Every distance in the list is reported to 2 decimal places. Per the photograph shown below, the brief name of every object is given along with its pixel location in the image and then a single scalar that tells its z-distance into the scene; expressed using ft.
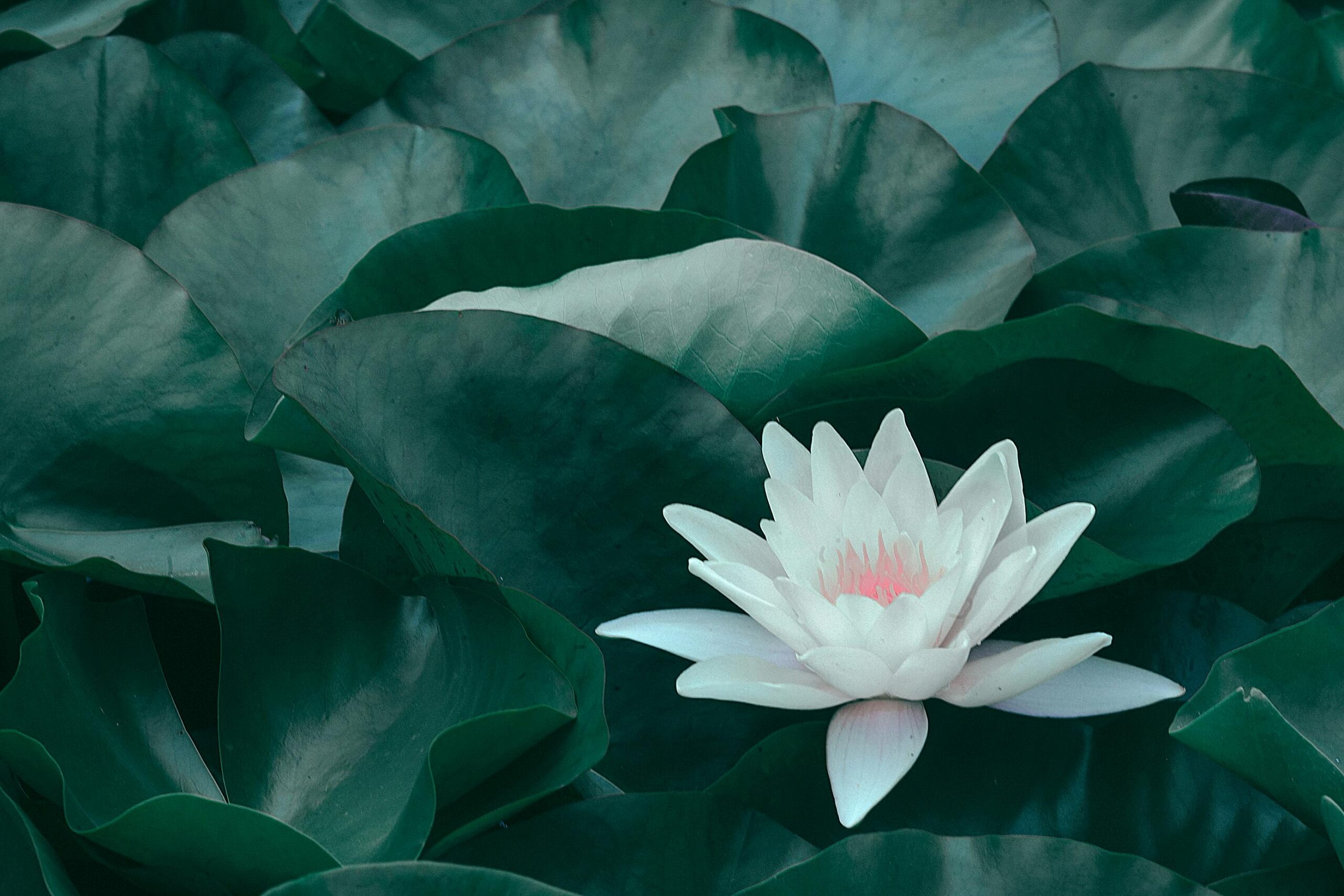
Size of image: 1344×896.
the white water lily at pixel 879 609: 6.69
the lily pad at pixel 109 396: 7.01
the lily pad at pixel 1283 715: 6.66
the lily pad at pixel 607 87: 7.46
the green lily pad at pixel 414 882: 6.61
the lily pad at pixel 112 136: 7.39
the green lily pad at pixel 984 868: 6.66
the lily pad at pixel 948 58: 7.54
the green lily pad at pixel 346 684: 6.78
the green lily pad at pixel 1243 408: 6.88
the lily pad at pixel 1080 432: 6.85
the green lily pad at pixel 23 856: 6.70
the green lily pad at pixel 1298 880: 6.71
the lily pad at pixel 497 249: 7.08
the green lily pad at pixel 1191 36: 7.59
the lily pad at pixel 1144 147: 7.35
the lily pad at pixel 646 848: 6.73
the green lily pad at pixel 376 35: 7.69
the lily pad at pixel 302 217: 7.21
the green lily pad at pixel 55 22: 7.62
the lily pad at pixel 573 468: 6.88
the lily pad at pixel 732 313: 6.98
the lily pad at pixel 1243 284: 7.05
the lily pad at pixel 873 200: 7.20
